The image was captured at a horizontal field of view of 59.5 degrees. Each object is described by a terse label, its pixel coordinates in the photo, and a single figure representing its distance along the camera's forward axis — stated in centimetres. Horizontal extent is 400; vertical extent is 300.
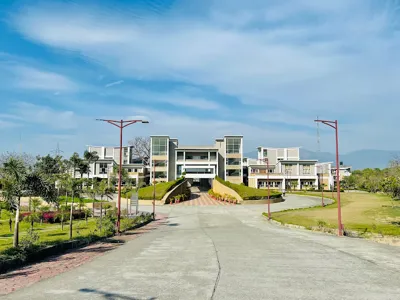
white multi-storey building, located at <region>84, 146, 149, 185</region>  8938
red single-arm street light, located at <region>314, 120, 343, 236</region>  2342
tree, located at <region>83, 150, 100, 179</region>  5576
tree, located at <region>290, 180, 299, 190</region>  9600
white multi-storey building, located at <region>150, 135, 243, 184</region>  8825
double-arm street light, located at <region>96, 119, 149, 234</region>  2538
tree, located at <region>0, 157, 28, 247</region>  1438
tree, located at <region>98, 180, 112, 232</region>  3259
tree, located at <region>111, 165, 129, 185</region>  4297
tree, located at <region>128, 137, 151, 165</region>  11306
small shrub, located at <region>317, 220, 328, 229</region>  2553
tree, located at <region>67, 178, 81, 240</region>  2333
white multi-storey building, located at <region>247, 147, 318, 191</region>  9494
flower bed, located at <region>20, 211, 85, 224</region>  3353
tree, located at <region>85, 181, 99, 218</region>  3253
